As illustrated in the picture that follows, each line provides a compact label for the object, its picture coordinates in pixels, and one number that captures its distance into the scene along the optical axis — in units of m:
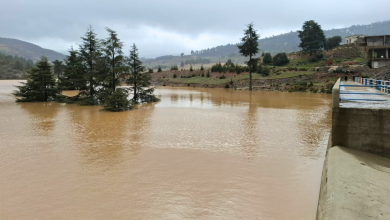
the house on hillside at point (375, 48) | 46.64
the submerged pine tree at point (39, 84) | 28.11
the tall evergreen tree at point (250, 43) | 48.94
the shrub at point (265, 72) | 51.81
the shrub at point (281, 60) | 62.78
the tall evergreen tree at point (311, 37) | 65.69
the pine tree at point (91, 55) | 26.11
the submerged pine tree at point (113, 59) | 24.19
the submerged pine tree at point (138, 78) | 27.58
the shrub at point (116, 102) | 21.59
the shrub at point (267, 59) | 66.81
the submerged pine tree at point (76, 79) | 27.17
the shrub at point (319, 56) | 62.96
